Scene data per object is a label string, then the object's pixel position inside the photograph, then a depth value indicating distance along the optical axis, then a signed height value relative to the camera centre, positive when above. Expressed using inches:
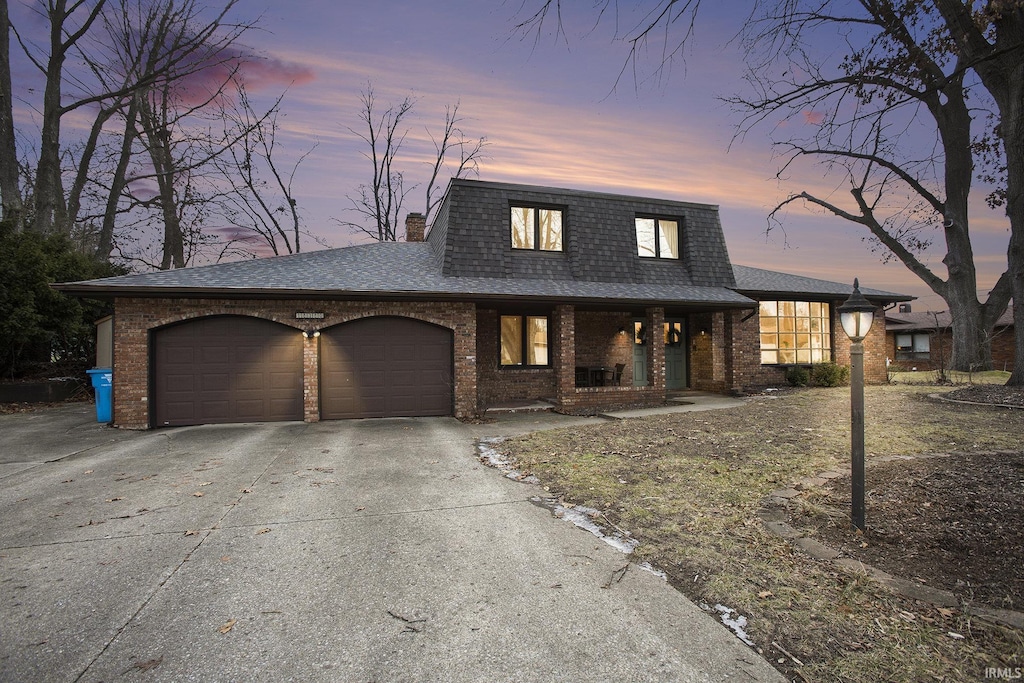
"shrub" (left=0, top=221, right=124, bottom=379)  491.2 +54.4
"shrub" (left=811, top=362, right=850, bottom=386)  607.8 -33.3
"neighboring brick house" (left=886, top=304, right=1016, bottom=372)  1143.3 +13.0
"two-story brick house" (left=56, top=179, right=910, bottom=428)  405.7 +34.0
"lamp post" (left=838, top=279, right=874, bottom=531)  158.1 -14.3
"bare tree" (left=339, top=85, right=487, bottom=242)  1059.3 +439.8
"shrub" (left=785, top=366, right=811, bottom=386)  603.2 -35.1
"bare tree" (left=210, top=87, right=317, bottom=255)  962.7 +354.5
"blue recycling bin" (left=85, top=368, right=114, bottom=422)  406.3 -25.9
